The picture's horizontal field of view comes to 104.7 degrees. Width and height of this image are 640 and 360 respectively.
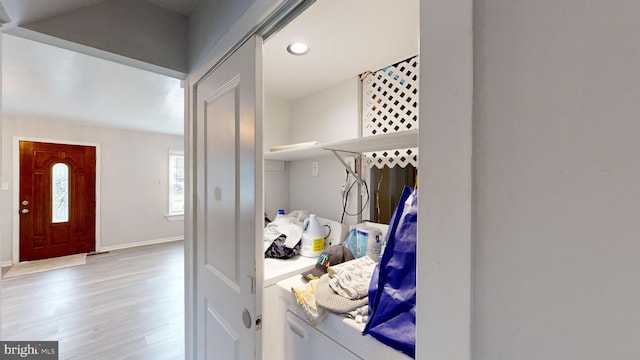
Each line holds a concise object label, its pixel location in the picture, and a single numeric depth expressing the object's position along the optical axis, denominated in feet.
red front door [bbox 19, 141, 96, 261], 12.32
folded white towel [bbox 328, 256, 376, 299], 3.29
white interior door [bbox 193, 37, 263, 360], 2.90
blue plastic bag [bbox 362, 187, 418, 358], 2.49
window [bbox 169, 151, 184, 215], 16.84
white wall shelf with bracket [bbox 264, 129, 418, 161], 3.61
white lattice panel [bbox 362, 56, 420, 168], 4.84
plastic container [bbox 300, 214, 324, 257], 5.07
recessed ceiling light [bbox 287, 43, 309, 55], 4.50
